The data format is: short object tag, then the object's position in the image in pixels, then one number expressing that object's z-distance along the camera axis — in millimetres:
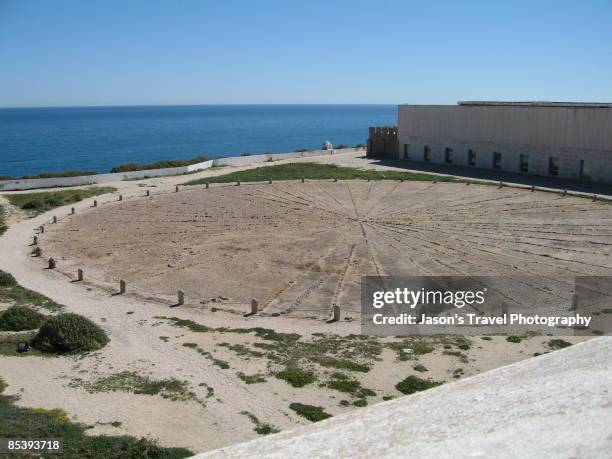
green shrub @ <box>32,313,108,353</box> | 19047
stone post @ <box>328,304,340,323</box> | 21859
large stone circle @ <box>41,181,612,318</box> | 26219
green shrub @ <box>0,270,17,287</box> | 26000
